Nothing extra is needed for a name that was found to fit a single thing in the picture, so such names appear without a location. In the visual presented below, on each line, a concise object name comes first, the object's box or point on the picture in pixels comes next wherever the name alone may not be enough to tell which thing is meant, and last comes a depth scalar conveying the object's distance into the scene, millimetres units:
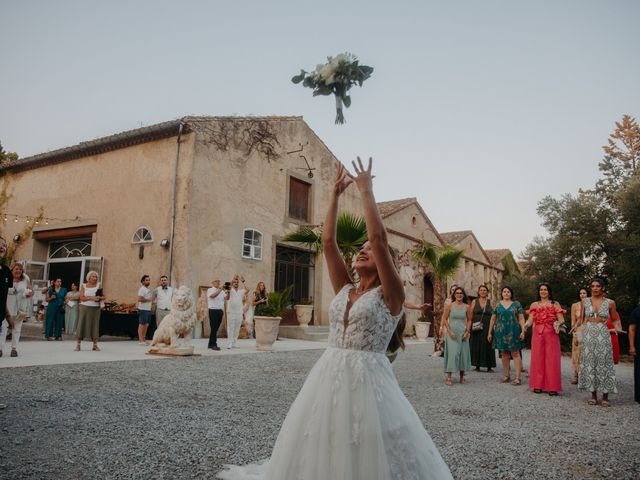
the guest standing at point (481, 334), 10680
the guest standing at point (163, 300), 12281
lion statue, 10009
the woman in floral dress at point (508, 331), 8594
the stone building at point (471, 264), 31281
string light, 17547
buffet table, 13336
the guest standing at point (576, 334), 8852
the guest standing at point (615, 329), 7145
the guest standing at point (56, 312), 12445
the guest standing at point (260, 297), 12852
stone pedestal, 9844
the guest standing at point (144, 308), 12125
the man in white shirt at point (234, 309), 12148
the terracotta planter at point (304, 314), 17266
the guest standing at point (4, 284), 5438
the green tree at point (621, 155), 24234
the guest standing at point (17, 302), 8407
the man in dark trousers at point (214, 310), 11656
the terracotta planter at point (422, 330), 20625
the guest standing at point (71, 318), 14271
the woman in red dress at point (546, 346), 7566
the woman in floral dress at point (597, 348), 6762
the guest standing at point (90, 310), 10078
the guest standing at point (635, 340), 7098
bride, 1963
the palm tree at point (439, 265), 12992
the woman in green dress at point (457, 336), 8305
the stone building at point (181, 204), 14766
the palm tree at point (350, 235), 8664
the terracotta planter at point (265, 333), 12109
